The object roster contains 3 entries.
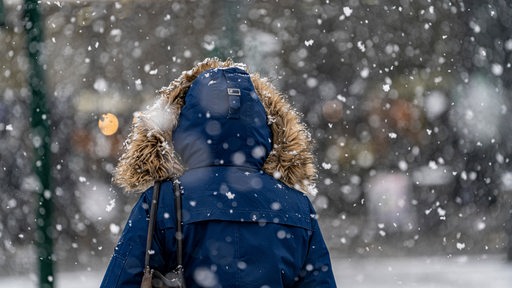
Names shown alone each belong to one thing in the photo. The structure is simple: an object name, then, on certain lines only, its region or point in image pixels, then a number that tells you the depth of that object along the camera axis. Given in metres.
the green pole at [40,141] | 8.99
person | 4.83
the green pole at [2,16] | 9.57
